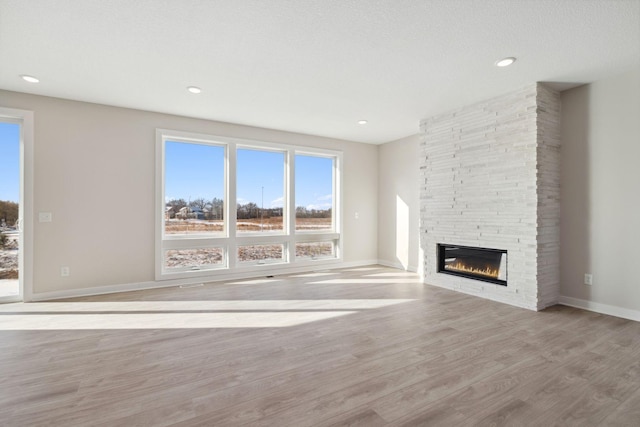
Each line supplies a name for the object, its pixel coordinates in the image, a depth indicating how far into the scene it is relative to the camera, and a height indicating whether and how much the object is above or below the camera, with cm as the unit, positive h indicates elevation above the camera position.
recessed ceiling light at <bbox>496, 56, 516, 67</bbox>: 312 +155
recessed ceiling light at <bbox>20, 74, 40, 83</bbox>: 353 +156
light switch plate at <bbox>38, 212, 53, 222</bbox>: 409 -4
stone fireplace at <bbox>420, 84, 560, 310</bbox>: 374 +35
